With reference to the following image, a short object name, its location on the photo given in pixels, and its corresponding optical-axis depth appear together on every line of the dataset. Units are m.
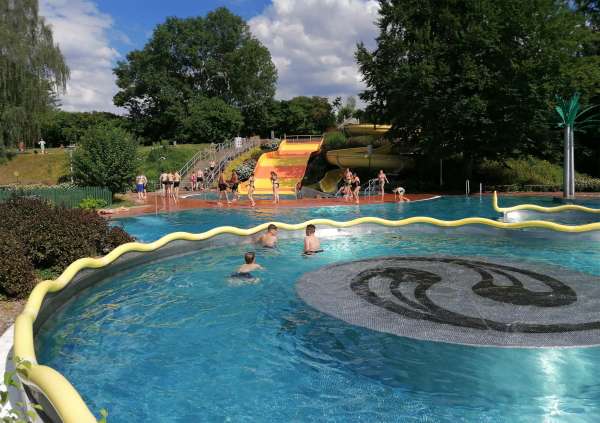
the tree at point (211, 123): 54.29
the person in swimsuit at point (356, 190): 25.09
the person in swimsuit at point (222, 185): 25.02
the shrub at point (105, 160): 24.55
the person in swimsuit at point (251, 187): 24.17
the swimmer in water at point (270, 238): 12.80
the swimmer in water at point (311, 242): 12.26
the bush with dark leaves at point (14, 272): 7.85
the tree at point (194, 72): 63.44
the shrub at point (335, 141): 41.67
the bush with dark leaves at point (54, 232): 9.71
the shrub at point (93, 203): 21.92
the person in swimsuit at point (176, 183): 27.75
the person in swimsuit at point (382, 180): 27.98
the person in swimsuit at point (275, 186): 25.11
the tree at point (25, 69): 26.98
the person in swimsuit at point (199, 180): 34.03
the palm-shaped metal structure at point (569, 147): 24.00
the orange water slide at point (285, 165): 34.61
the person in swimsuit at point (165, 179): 27.16
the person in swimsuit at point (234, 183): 26.50
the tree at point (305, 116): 67.62
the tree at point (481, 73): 27.95
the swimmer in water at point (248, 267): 10.30
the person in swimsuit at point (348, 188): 26.22
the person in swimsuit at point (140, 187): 27.65
